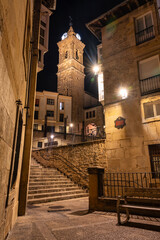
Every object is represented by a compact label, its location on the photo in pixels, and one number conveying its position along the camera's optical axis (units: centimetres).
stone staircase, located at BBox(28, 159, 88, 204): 860
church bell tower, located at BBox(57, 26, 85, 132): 3556
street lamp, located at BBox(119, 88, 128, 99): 1078
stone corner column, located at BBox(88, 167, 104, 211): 602
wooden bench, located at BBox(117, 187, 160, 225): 432
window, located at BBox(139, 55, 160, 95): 998
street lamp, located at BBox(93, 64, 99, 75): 1362
